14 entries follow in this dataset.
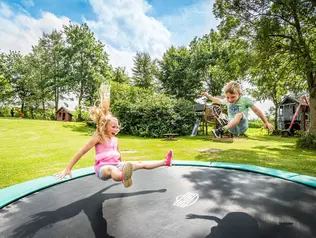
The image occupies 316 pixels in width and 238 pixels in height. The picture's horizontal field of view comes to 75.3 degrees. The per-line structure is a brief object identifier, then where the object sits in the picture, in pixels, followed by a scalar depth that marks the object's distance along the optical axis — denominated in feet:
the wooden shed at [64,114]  70.91
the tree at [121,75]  61.55
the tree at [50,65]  60.64
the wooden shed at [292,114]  43.91
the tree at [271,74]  21.27
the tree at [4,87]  63.26
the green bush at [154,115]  29.43
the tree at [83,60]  56.65
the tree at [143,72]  68.23
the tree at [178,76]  53.62
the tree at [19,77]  70.49
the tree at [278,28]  17.34
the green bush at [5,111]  74.11
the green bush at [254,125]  63.56
